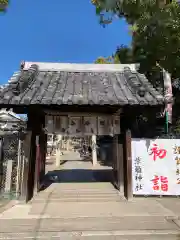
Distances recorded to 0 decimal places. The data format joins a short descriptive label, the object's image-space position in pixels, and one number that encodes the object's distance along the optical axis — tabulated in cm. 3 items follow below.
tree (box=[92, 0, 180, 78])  602
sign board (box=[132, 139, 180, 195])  642
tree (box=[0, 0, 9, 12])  636
